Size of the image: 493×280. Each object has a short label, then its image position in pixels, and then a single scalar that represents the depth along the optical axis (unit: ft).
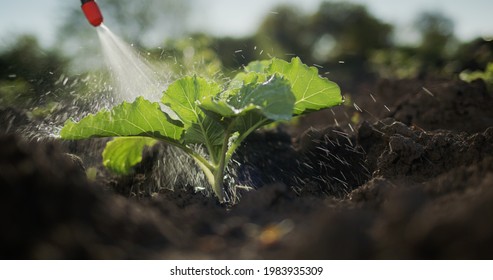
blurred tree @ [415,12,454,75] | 35.37
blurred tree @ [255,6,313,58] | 51.60
